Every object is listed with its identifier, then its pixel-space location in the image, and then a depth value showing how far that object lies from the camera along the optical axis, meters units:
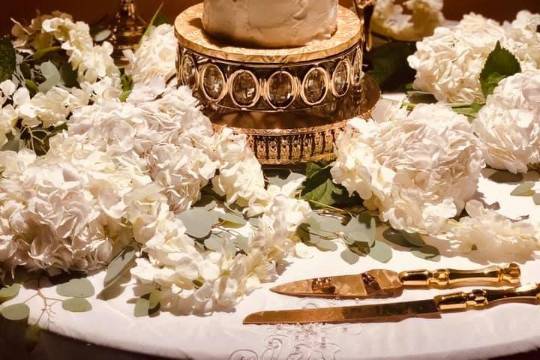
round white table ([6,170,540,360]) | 1.41
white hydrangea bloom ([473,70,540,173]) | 1.72
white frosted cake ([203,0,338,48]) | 1.72
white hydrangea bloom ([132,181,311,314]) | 1.47
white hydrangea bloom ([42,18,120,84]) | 1.90
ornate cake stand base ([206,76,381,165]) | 1.74
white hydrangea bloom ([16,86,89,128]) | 1.73
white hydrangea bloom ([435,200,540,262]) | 1.57
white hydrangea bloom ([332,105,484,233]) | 1.60
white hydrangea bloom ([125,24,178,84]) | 1.93
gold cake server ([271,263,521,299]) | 1.51
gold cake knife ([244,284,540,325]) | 1.46
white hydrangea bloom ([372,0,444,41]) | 2.13
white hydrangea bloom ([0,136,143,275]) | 1.50
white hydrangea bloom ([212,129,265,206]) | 1.65
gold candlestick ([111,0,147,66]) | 2.17
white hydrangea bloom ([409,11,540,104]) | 1.92
